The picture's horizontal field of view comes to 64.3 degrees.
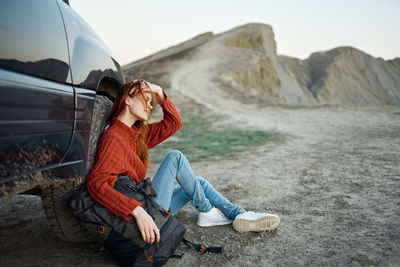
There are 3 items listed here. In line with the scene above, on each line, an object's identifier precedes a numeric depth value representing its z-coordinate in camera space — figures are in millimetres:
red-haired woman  1799
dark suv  1313
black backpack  1791
